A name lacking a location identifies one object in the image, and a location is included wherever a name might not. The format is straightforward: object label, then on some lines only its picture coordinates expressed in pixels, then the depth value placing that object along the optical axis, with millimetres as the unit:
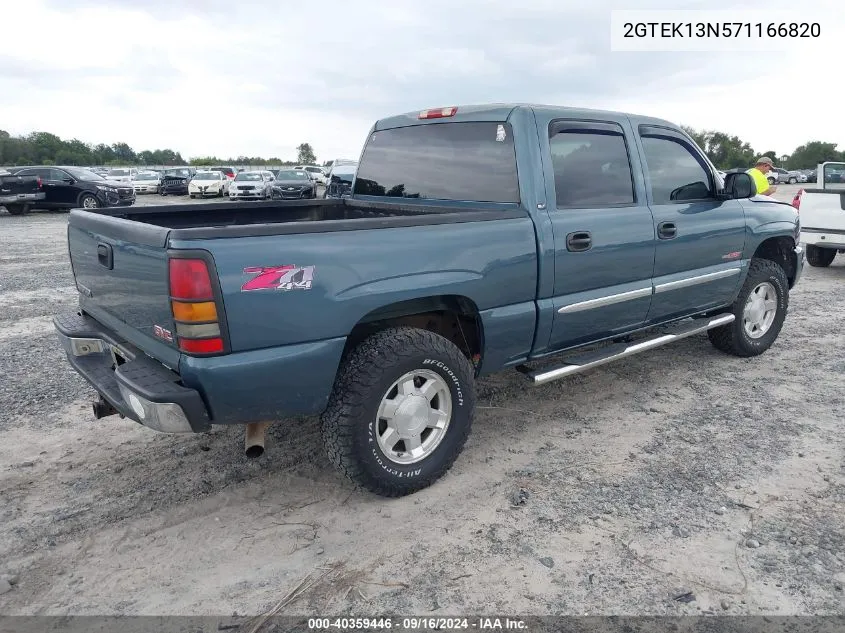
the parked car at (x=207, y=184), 28984
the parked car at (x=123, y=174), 33725
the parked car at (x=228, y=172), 36341
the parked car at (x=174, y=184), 31359
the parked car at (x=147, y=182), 32469
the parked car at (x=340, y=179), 17578
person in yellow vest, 7504
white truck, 9094
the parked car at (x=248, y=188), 25625
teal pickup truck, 2633
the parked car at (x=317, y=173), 31717
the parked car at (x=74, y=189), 19906
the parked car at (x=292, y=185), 22909
